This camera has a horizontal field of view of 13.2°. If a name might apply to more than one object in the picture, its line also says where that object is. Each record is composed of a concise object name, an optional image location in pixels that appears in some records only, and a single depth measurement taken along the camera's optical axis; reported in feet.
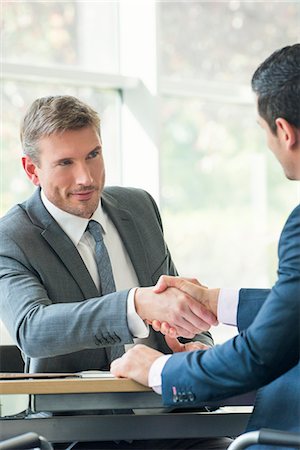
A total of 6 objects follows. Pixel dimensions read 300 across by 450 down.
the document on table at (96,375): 10.39
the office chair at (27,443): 8.84
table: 9.65
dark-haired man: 8.97
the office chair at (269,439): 8.68
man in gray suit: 11.93
